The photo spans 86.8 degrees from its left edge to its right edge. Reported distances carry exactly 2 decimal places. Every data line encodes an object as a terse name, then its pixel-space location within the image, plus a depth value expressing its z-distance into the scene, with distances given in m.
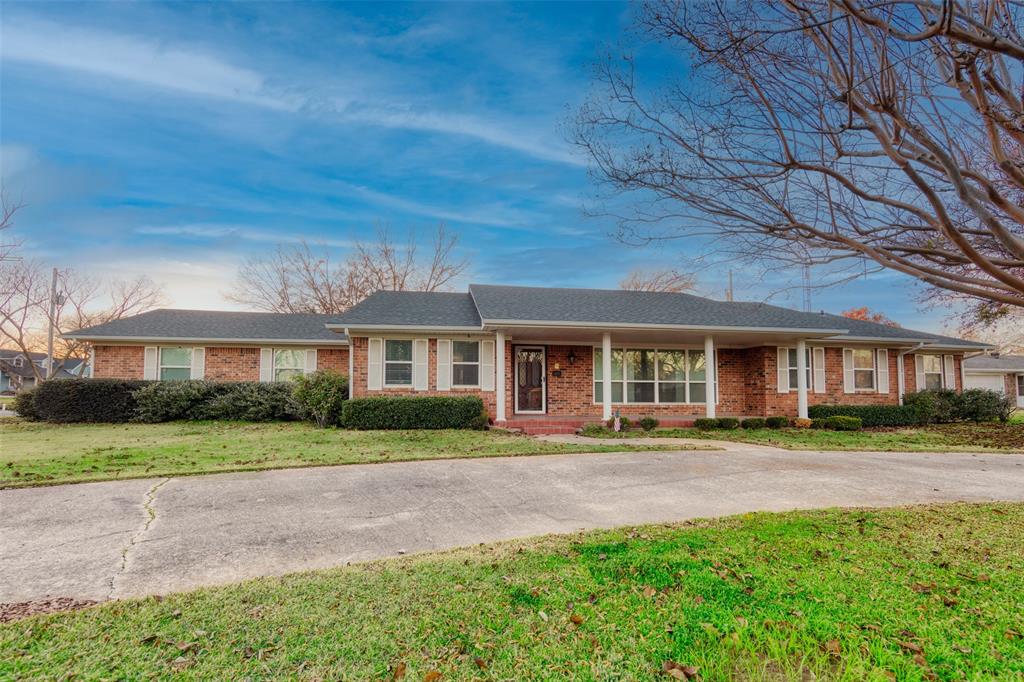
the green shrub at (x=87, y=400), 16.27
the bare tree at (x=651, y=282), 36.06
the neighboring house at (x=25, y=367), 33.45
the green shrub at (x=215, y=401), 16.36
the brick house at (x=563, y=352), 15.46
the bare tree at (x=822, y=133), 4.92
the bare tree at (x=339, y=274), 32.06
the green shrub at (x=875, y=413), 17.16
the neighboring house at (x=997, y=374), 36.12
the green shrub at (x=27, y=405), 17.05
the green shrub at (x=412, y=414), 14.27
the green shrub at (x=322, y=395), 14.84
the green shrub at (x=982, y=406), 19.14
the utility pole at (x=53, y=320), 26.29
